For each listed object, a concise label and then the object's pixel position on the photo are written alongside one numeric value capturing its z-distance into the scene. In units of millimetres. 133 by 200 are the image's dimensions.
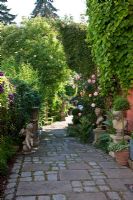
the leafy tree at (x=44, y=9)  35281
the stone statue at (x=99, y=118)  10296
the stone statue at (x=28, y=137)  8555
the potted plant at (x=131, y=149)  6898
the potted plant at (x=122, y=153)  7113
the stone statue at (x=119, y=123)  7762
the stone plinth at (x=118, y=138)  7729
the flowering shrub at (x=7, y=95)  7727
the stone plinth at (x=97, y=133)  9808
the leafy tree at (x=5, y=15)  33719
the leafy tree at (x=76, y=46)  12125
